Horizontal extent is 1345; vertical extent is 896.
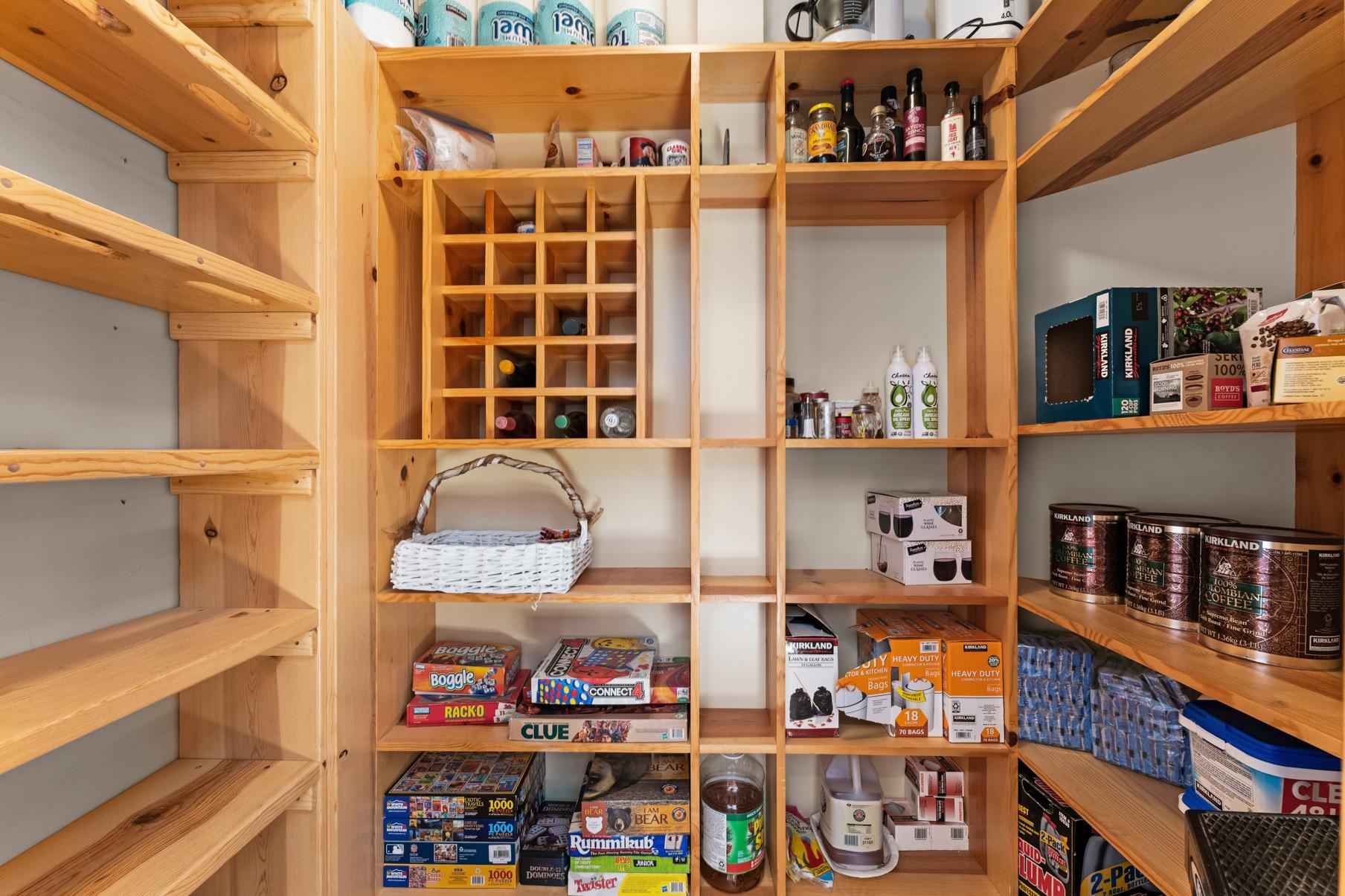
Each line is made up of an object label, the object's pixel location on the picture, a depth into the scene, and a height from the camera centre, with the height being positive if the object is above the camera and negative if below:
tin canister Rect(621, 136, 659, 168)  1.43 +0.74
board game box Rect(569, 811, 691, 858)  1.35 -0.96
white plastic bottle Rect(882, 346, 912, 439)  1.49 +0.12
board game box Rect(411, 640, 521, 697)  1.45 -0.59
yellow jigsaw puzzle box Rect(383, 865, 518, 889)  1.39 -1.07
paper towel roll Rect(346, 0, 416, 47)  1.36 +1.02
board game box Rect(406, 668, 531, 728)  1.43 -0.68
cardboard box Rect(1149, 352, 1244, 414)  0.95 +0.10
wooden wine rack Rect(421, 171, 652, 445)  1.36 +0.37
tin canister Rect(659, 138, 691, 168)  1.43 +0.73
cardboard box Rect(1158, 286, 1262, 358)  1.08 +0.25
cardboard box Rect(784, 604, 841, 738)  1.38 -0.59
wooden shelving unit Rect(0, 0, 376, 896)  0.98 +0.03
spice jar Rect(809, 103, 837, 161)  1.36 +0.74
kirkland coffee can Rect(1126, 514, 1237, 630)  1.07 -0.25
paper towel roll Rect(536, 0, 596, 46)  1.42 +1.06
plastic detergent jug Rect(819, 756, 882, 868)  1.45 -0.99
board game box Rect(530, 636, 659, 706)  1.37 -0.57
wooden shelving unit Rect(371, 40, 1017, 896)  1.34 +0.40
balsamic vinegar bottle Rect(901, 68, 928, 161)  1.35 +0.77
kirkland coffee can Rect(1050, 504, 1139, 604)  1.24 -0.25
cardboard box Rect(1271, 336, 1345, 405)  0.77 +0.10
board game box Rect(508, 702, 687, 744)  1.34 -0.68
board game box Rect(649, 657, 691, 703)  1.40 -0.60
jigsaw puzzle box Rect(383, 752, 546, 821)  1.40 -0.86
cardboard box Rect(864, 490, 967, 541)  1.44 -0.19
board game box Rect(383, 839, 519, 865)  1.40 -1.01
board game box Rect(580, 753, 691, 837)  1.37 -0.88
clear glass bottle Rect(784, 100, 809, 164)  1.41 +0.75
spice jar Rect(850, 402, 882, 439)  1.50 +0.06
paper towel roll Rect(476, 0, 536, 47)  1.41 +1.05
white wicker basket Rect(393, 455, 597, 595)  1.33 -0.29
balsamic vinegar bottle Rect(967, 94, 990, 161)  1.37 +0.74
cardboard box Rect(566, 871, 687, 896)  1.34 -1.05
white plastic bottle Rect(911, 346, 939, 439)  1.46 +0.12
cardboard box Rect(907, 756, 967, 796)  1.52 -0.90
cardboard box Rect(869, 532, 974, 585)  1.44 -0.30
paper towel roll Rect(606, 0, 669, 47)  1.40 +1.04
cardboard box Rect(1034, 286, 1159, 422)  1.11 +0.18
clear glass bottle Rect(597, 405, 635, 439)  1.40 +0.05
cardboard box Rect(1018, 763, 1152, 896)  1.19 -0.89
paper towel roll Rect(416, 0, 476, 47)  1.42 +1.06
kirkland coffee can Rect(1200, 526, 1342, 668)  0.85 -0.24
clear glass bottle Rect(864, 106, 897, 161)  1.37 +0.73
